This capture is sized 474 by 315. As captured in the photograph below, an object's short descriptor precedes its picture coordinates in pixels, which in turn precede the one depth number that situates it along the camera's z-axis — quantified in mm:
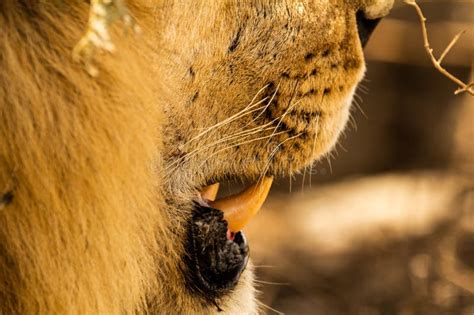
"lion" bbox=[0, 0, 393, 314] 5784
